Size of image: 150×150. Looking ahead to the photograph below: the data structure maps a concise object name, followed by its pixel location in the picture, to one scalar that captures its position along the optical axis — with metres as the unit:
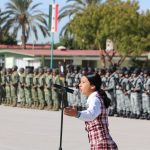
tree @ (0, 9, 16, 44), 53.60
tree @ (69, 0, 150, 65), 45.91
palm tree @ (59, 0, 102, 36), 52.38
